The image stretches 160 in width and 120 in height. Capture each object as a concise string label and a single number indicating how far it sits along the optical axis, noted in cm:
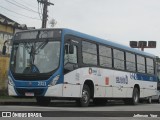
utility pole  3641
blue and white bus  1930
